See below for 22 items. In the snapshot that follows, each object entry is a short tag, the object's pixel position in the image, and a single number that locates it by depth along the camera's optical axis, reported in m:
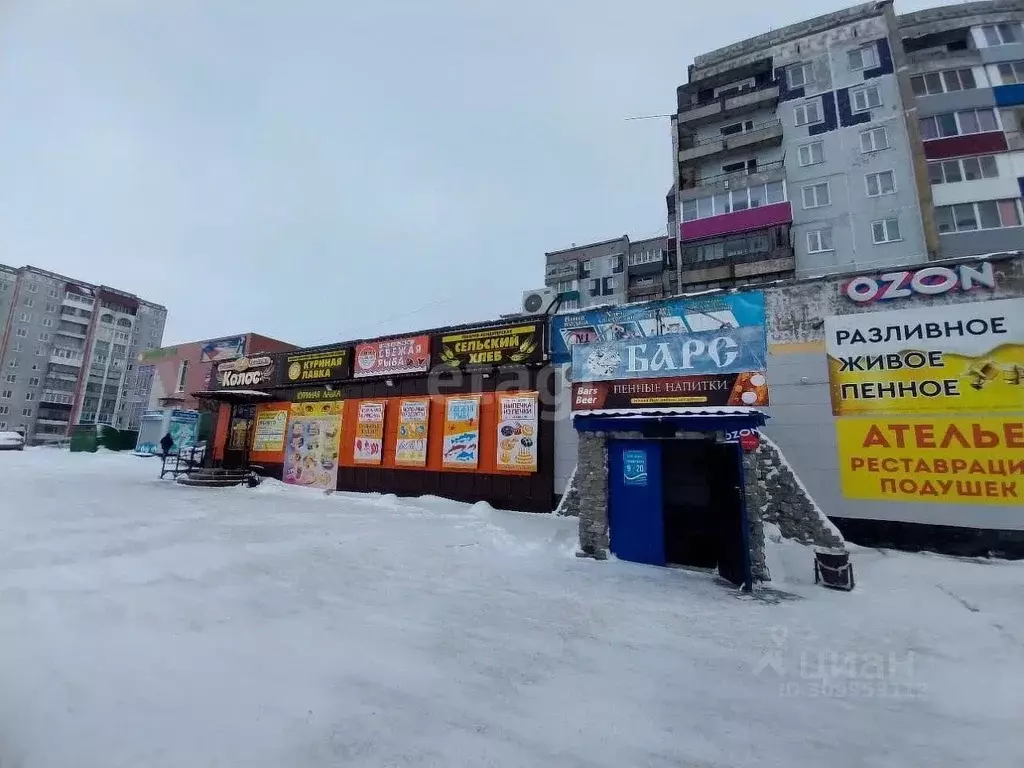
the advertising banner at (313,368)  17.27
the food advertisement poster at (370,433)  15.67
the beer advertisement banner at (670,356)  8.42
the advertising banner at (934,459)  8.19
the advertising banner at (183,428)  25.00
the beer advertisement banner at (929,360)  8.47
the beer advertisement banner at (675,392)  7.41
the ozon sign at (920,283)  8.89
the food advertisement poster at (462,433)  13.72
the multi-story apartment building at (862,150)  21.80
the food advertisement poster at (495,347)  13.28
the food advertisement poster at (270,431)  18.22
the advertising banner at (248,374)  19.42
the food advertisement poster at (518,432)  12.71
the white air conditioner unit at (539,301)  15.52
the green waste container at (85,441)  31.00
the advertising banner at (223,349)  30.94
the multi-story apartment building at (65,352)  56.47
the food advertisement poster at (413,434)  14.77
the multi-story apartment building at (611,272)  37.88
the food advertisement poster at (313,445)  16.69
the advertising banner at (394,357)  15.38
